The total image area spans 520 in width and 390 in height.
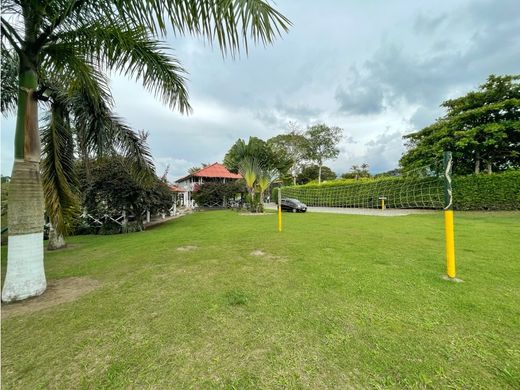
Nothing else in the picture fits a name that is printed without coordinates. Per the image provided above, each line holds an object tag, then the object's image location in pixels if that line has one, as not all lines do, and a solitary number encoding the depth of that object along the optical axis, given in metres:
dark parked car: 20.52
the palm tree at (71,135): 4.31
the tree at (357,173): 50.71
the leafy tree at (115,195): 11.98
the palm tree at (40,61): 2.97
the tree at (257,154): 18.92
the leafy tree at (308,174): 48.09
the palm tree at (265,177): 19.02
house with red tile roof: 33.88
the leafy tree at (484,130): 14.27
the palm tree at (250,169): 18.80
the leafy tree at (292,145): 40.79
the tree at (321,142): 39.94
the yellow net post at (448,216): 3.63
